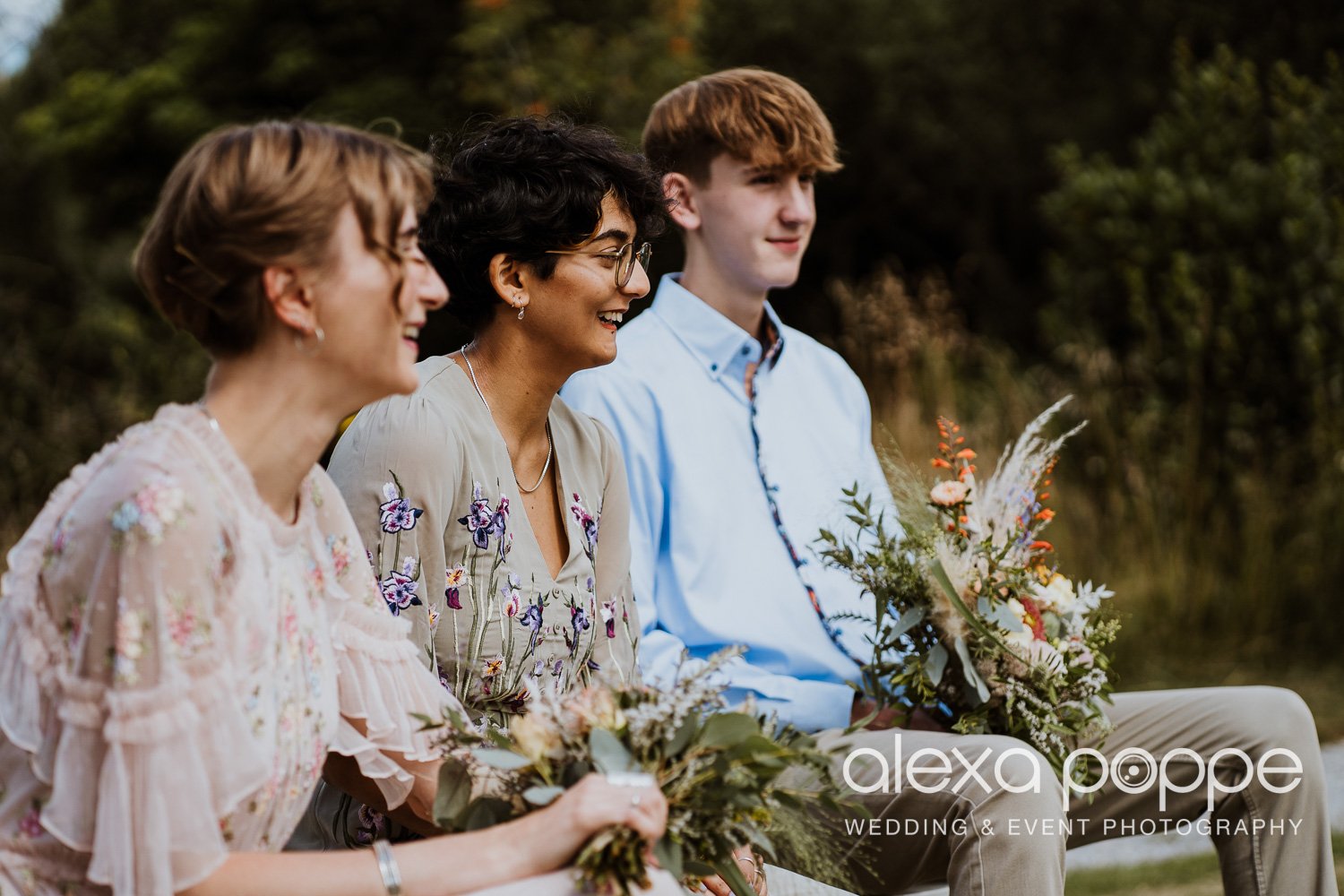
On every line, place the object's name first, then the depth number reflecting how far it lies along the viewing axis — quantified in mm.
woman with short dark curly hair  2412
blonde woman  1642
